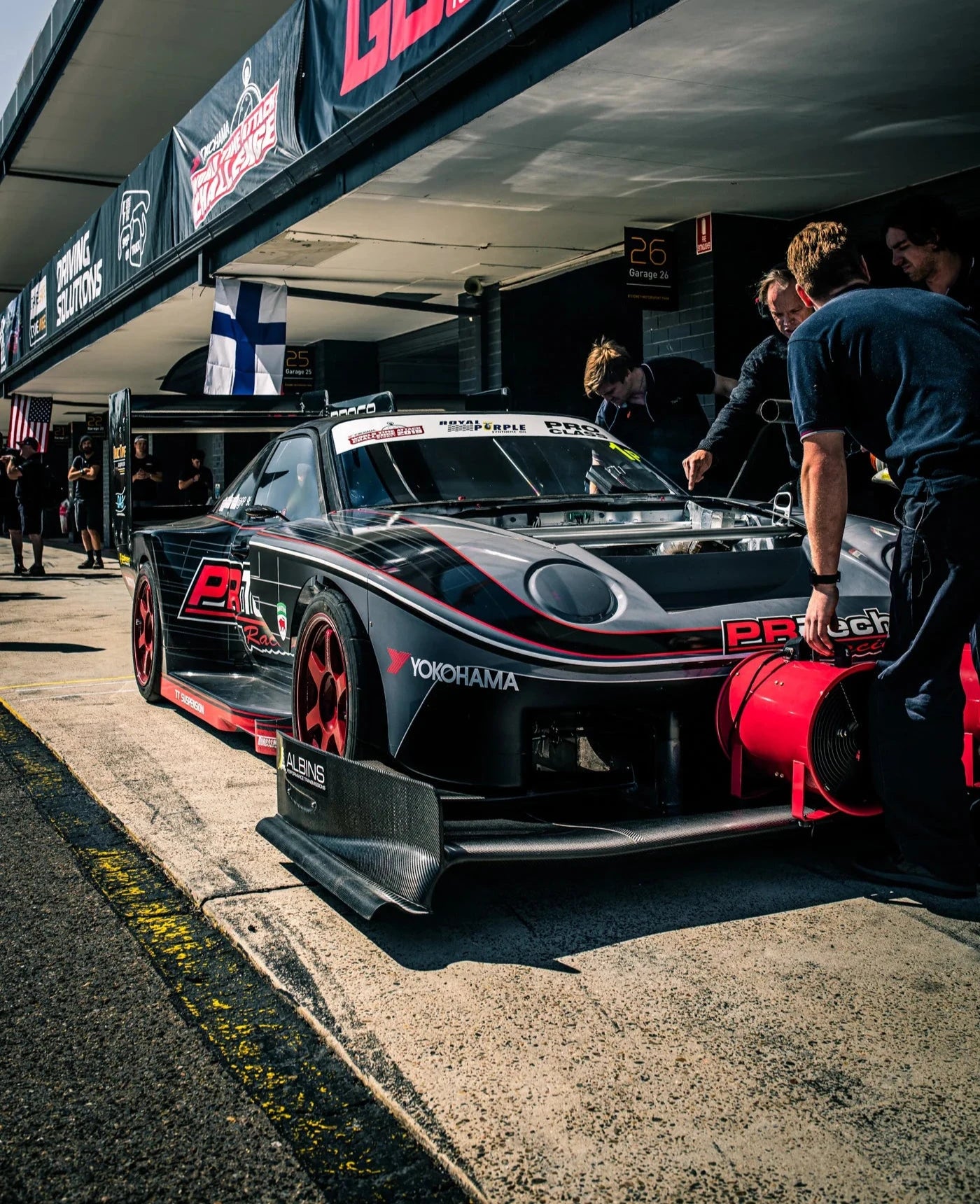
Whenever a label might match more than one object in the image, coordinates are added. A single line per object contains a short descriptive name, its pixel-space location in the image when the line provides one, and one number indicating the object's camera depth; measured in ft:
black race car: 9.59
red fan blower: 9.42
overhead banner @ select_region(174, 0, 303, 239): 25.93
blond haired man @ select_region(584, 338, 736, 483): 20.30
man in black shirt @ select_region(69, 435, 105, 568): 50.83
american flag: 72.28
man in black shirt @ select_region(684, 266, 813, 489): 16.76
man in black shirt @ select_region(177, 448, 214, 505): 37.99
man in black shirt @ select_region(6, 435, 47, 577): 46.44
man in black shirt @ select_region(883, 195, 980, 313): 11.34
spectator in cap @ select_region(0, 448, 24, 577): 47.42
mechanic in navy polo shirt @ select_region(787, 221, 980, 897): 9.01
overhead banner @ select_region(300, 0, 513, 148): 19.36
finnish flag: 32.37
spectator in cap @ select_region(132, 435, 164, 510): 32.68
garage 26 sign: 26.27
